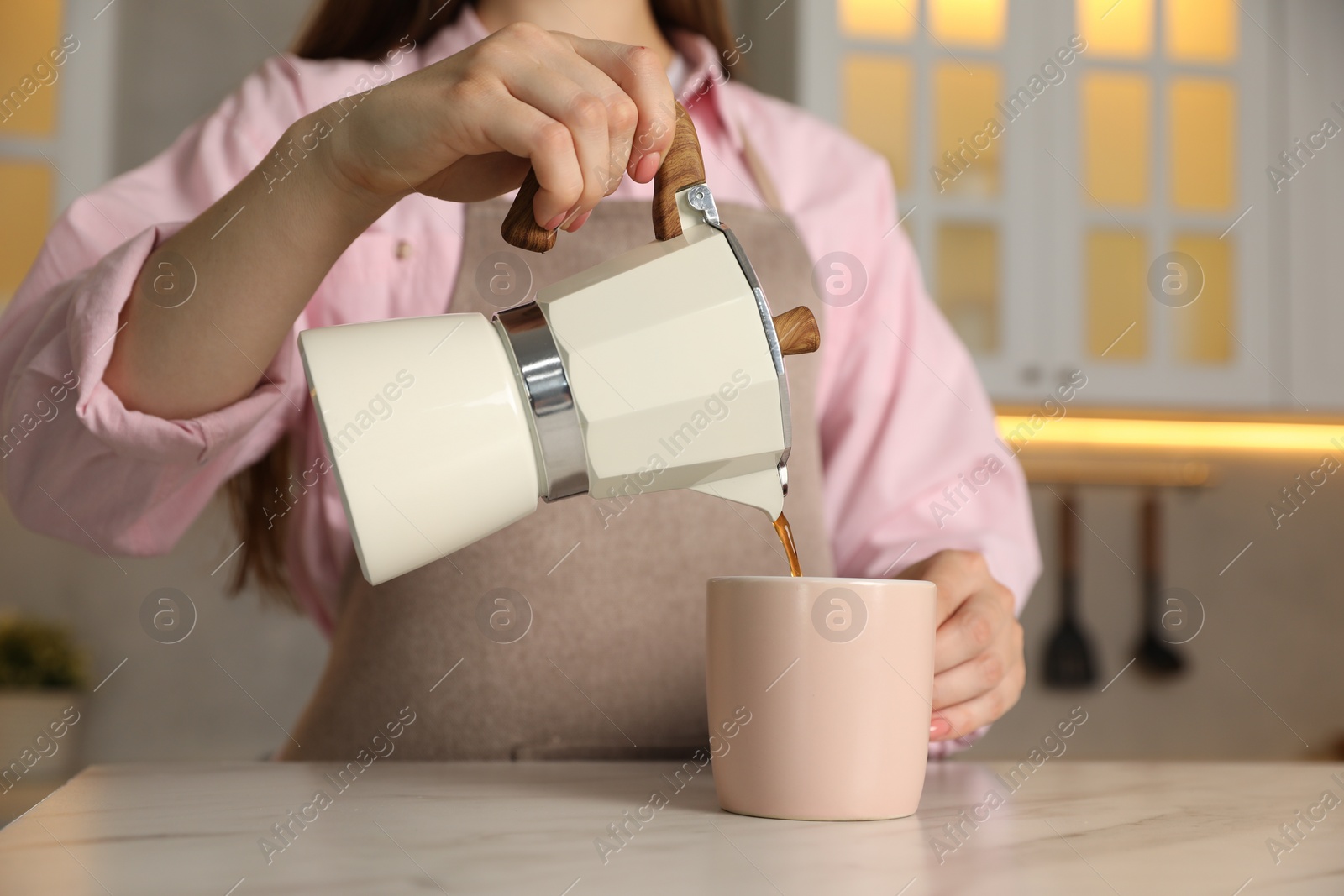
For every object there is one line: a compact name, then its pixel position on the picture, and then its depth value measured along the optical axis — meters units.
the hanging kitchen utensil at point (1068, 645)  2.17
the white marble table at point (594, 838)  0.38
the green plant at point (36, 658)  1.83
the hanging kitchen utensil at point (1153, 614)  2.20
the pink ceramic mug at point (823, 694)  0.49
